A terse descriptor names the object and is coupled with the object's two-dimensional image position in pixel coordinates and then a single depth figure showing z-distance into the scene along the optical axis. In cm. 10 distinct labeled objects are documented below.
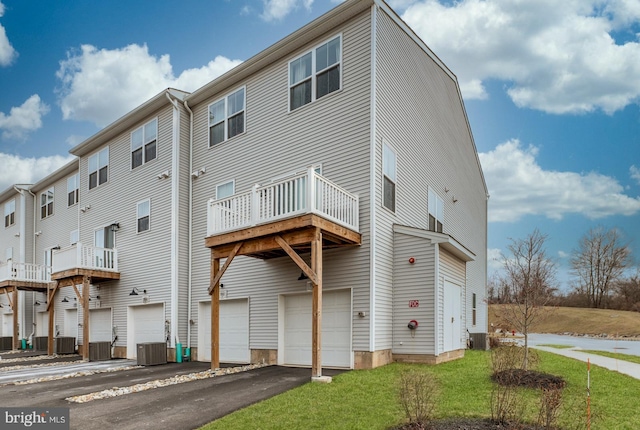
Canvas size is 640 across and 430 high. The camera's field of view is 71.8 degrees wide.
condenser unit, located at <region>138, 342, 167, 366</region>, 1418
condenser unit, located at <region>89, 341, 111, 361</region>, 1670
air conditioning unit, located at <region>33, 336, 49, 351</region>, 2319
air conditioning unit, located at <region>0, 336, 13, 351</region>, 2455
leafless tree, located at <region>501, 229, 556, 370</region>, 987
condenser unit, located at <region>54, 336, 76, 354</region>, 1970
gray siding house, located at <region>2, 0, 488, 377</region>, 1109
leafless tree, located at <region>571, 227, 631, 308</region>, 4828
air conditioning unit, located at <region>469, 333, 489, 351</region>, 1784
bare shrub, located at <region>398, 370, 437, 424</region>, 535
